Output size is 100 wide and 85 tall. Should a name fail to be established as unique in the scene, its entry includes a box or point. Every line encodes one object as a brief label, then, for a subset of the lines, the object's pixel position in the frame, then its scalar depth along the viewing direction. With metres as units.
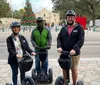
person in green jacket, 2.84
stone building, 61.39
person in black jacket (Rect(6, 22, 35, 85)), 2.36
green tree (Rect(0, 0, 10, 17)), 29.12
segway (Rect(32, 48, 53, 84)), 2.97
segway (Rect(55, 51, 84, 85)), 2.25
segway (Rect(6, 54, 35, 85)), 2.25
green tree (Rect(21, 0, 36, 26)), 21.73
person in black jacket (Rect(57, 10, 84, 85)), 2.30
